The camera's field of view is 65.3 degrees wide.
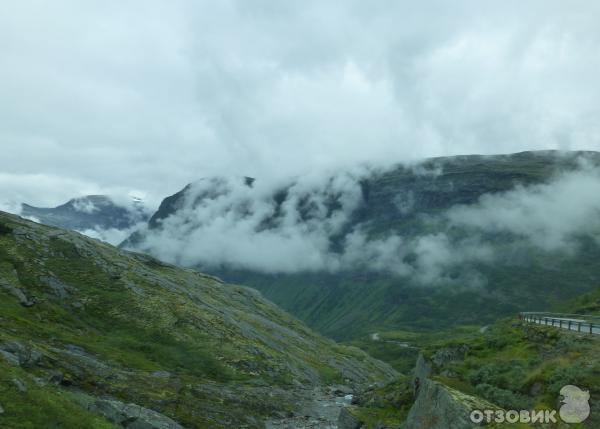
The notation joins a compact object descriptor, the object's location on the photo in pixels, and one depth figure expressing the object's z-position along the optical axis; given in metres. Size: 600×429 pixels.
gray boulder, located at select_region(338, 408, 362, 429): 52.97
